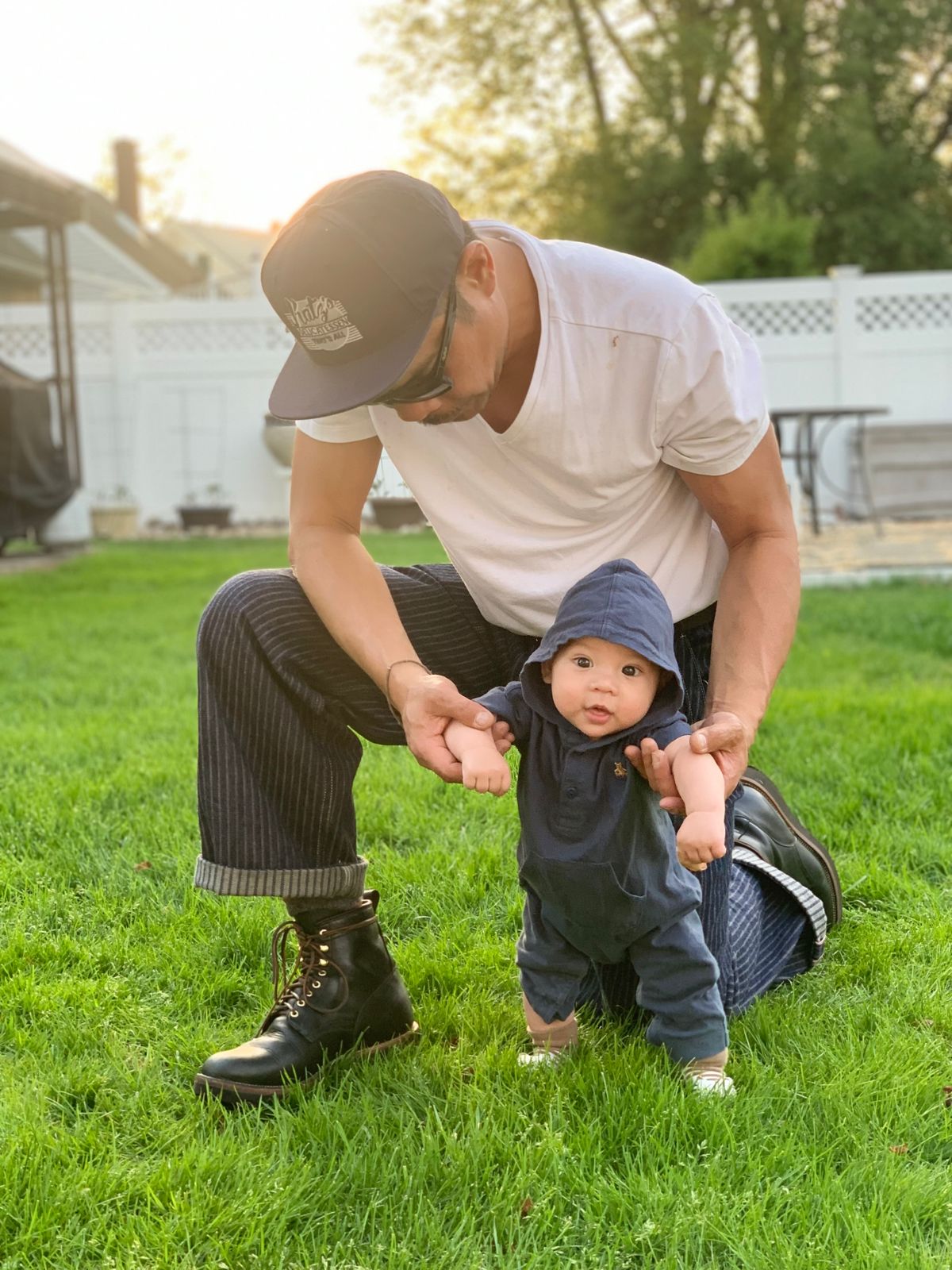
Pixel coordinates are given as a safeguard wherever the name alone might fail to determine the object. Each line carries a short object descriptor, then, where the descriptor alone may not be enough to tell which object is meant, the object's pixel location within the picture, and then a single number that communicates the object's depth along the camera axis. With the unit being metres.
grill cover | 8.76
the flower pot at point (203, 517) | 12.86
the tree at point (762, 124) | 18.61
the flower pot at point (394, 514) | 10.93
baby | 1.70
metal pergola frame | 9.24
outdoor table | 9.54
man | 1.68
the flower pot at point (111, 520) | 12.54
